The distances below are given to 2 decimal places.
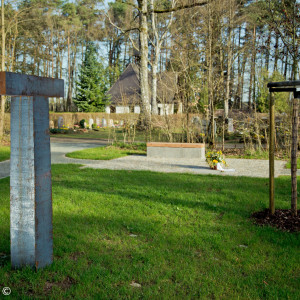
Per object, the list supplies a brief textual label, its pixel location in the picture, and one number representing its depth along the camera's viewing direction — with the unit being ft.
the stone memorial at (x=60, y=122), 94.50
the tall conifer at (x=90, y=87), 126.00
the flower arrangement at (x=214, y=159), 31.62
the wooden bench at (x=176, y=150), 38.93
